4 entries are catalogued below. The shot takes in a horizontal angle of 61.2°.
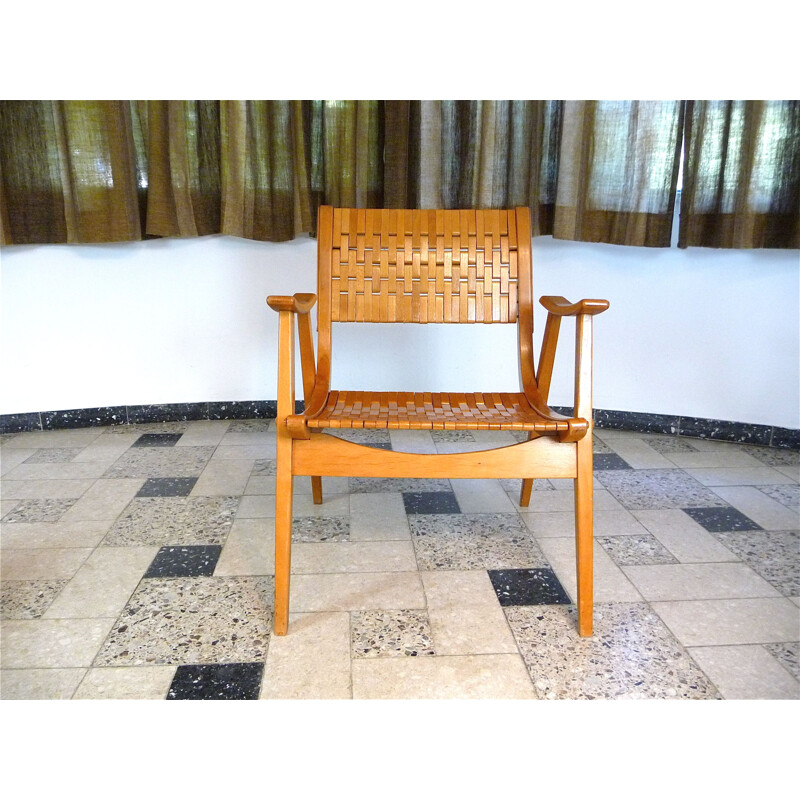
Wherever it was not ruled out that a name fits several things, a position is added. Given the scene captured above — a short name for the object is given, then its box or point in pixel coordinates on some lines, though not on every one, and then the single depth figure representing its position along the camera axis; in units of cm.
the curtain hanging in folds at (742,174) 232
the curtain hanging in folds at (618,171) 245
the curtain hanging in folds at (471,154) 251
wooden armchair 167
